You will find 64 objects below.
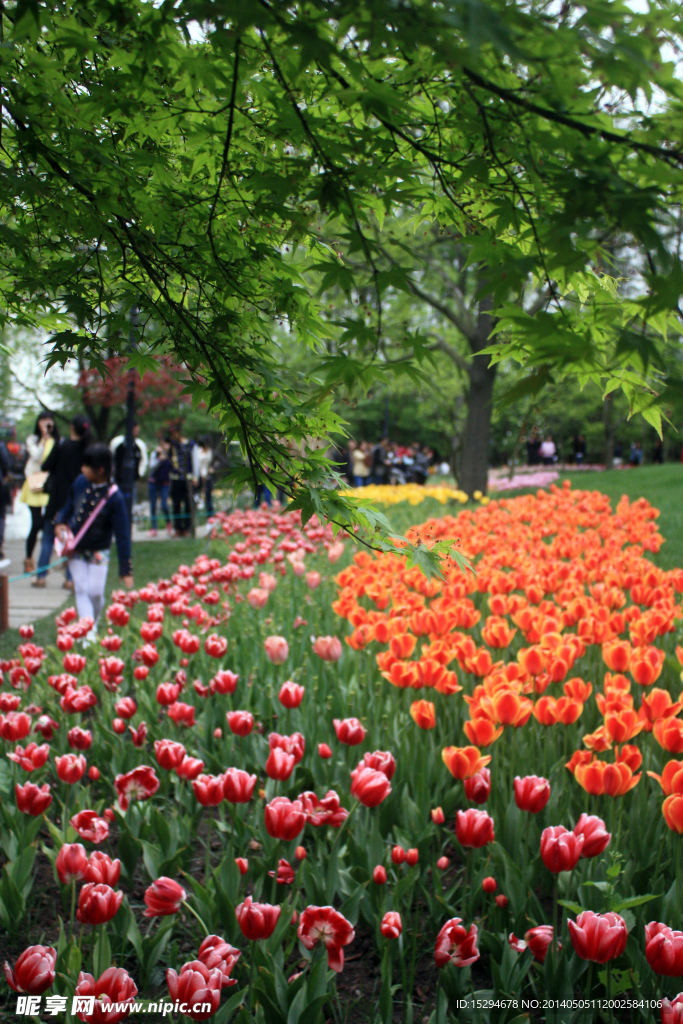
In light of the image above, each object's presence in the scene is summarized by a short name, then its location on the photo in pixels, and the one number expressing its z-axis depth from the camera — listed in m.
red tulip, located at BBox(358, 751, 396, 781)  2.15
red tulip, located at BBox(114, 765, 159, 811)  2.22
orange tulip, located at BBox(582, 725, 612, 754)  2.24
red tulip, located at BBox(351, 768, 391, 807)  2.01
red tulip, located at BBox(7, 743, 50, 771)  2.37
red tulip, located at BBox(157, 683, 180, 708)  2.88
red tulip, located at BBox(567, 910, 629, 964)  1.50
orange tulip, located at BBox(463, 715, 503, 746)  2.28
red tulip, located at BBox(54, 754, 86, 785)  2.30
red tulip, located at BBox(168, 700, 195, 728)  2.69
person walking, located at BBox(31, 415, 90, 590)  7.75
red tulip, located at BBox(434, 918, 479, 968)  1.61
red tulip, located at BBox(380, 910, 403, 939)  1.71
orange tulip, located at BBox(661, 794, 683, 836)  1.86
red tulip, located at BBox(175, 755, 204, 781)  2.24
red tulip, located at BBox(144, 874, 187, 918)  1.72
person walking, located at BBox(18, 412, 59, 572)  8.54
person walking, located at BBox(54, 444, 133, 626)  5.36
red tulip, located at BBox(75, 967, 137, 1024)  1.41
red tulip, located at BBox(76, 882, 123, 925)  1.68
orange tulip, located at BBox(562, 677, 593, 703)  2.55
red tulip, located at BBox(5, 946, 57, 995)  1.45
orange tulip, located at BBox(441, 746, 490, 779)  2.11
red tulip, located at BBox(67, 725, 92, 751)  2.58
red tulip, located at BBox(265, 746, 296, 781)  2.16
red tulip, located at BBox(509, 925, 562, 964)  1.70
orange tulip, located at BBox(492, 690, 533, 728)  2.36
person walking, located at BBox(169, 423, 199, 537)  13.32
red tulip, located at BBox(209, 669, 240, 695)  2.94
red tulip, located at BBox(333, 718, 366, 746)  2.45
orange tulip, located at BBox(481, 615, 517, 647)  3.23
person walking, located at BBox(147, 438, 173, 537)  13.83
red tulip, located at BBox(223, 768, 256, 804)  2.06
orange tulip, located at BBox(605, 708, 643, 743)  2.27
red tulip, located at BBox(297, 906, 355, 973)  1.65
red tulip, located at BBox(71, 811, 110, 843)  2.03
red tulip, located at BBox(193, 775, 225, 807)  2.09
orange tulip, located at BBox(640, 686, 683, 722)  2.35
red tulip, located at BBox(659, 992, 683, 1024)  1.38
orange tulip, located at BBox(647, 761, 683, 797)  1.91
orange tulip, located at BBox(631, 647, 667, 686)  2.74
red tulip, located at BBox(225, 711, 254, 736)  2.51
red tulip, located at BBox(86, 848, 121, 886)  1.76
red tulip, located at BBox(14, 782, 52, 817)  2.14
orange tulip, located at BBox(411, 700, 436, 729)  2.52
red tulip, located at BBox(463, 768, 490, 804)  2.03
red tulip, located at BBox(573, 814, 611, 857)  1.82
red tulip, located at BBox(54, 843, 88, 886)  1.86
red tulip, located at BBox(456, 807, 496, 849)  1.90
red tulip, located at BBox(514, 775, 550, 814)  1.98
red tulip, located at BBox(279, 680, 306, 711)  2.73
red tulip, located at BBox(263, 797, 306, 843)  1.87
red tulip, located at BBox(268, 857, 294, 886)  2.00
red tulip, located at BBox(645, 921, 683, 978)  1.48
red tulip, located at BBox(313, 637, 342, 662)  3.39
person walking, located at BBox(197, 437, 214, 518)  14.80
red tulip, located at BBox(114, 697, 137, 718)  2.89
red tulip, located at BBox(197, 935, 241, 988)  1.46
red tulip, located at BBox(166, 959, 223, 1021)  1.40
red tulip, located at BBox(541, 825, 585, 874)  1.75
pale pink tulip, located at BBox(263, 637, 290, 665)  3.37
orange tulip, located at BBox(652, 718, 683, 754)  2.15
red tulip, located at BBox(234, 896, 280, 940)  1.59
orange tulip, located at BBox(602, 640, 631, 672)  2.97
